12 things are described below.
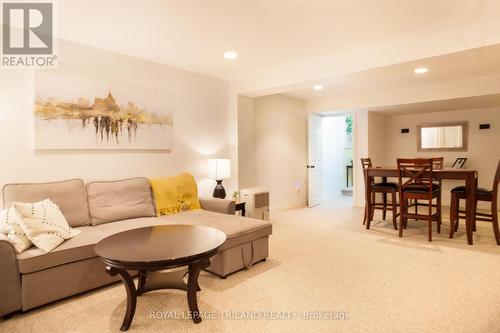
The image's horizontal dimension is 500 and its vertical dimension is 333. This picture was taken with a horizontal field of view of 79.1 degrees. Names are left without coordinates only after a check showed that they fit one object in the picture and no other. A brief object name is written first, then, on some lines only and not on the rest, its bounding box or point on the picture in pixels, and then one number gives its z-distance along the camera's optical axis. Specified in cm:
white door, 634
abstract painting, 292
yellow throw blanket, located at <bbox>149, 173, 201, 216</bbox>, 342
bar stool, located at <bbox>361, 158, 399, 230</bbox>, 433
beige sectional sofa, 206
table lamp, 416
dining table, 362
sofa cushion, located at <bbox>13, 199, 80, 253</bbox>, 217
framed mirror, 626
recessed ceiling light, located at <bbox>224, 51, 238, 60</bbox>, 350
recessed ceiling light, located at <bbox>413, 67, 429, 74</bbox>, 407
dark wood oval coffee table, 178
